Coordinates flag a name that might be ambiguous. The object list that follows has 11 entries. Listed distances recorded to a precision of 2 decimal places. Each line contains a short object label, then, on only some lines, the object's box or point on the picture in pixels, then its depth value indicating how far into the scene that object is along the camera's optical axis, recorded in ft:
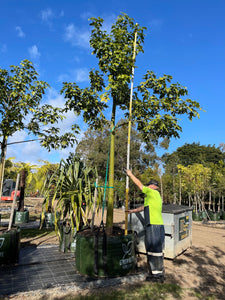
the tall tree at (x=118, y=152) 100.73
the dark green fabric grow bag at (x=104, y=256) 14.80
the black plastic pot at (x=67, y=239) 20.93
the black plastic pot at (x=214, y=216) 62.23
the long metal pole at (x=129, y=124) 16.49
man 14.28
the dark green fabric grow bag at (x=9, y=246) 16.94
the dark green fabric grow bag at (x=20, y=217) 42.57
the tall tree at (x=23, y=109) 20.40
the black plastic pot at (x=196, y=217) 61.62
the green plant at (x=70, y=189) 18.02
